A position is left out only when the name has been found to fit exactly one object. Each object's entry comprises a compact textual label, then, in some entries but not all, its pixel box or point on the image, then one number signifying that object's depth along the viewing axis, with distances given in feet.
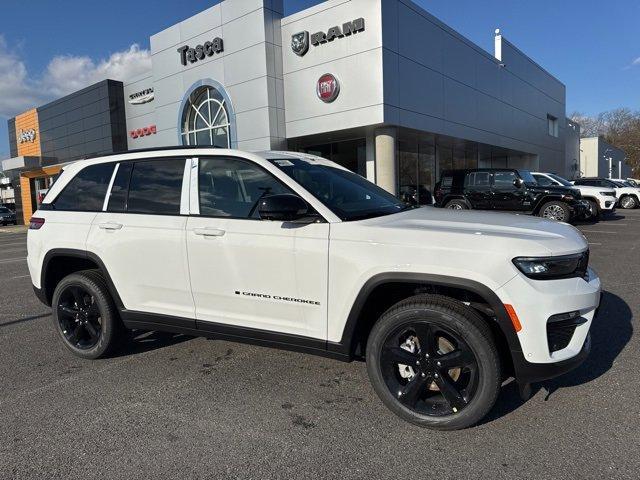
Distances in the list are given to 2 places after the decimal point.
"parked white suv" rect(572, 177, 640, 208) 78.02
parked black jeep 45.93
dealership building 54.80
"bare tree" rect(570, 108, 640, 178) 256.32
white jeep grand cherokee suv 8.80
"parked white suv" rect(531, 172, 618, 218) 53.98
